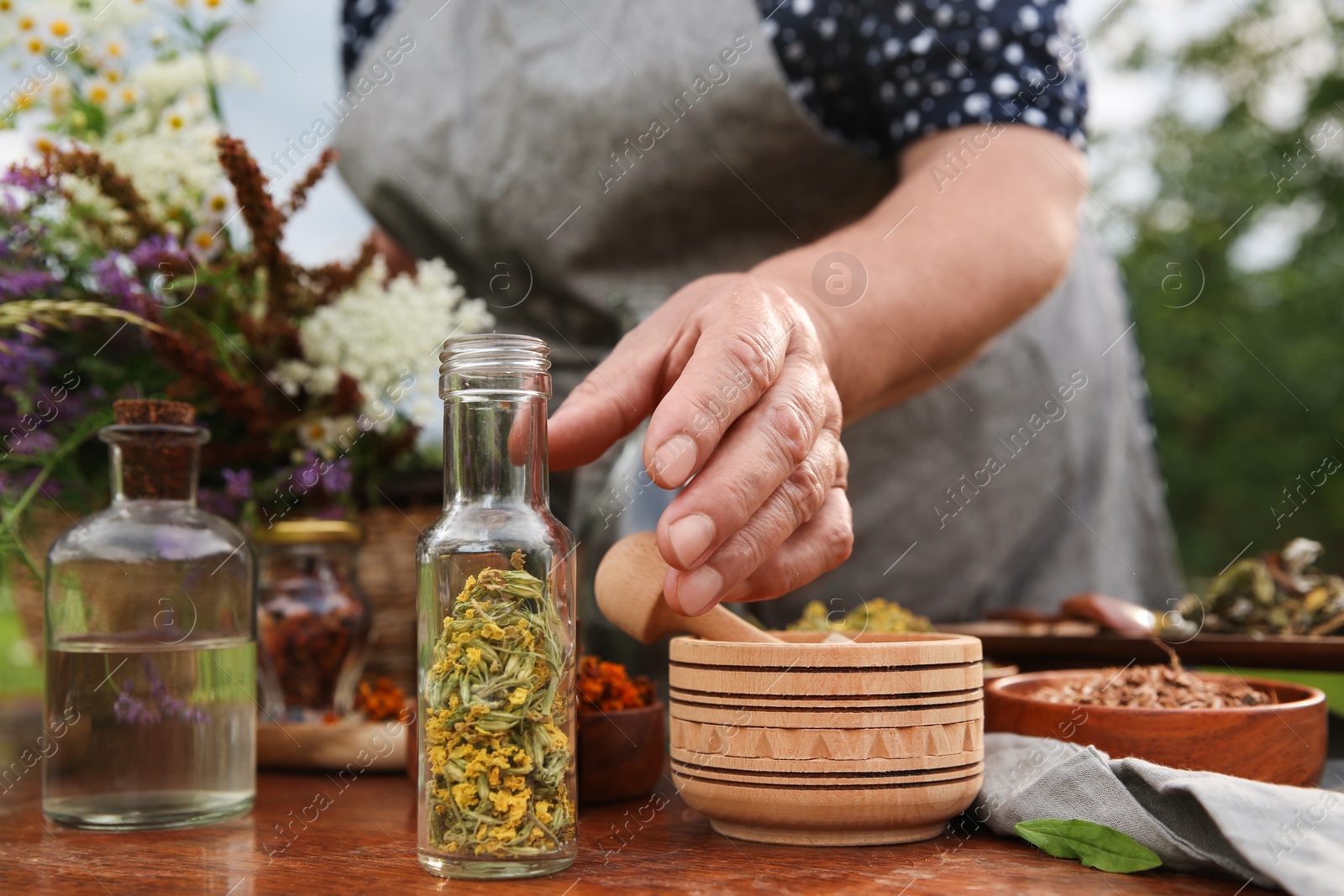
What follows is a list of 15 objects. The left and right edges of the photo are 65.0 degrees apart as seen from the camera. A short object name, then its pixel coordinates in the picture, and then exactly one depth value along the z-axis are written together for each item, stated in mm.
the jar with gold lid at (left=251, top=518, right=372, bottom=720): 1033
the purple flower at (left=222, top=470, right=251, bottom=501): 1036
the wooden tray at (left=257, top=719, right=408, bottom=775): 921
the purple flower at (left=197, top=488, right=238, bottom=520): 1061
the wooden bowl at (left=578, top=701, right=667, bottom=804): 779
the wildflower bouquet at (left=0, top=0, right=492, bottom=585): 1004
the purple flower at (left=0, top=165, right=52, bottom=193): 963
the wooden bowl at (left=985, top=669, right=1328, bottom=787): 678
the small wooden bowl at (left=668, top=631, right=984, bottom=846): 619
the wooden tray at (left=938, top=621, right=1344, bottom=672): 864
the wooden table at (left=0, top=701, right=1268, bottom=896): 570
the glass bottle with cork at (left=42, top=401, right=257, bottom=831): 759
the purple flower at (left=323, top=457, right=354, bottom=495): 1091
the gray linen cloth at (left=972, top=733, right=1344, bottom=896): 544
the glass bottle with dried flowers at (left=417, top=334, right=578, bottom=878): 581
